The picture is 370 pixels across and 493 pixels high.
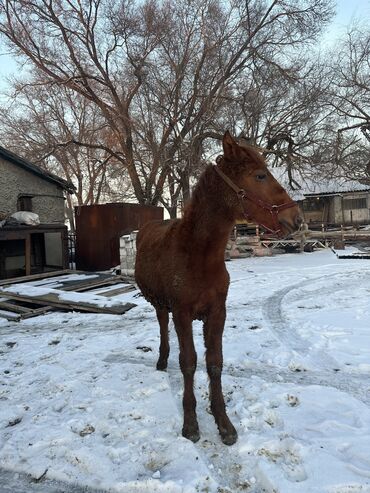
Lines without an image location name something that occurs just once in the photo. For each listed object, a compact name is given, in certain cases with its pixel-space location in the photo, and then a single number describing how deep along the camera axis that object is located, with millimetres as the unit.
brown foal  2557
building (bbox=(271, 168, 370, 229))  31188
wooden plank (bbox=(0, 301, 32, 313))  7327
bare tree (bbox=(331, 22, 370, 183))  21312
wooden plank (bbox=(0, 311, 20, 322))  6815
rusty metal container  14648
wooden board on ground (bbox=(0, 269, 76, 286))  9984
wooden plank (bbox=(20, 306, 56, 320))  7010
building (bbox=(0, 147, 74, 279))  12820
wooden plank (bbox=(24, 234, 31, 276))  11419
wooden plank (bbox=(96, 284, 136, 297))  9086
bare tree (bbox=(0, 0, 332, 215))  17469
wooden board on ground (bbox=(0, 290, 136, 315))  7129
